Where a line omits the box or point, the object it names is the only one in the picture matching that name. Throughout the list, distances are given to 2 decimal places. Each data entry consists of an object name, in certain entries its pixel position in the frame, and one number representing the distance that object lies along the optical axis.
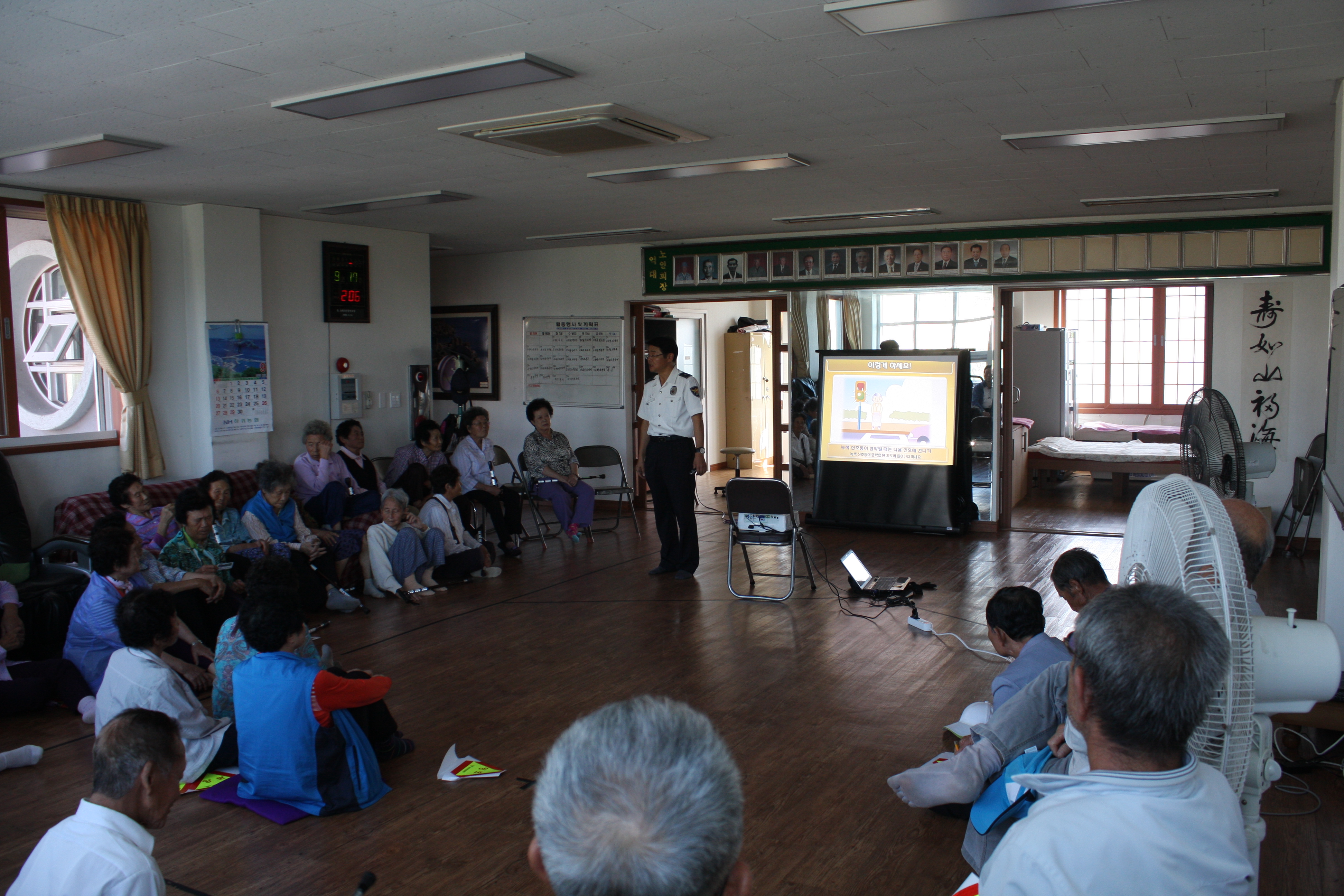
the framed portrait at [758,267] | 9.50
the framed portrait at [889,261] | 8.94
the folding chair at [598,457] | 9.67
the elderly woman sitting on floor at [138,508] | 5.70
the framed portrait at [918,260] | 8.81
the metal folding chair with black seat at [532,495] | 8.48
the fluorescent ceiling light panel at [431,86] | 3.74
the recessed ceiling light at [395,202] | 6.89
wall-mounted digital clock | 8.13
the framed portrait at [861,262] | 9.03
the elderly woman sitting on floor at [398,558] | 6.58
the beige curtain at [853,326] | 9.09
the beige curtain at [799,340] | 9.24
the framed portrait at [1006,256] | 8.51
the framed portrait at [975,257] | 8.59
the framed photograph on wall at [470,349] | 10.80
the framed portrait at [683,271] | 9.82
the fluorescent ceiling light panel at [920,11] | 3.08
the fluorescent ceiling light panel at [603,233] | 8.81
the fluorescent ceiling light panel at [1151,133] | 4.76
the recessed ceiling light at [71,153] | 4.92
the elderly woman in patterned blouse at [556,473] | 8.52
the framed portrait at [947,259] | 8.70
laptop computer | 6.32
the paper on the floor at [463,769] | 3.71
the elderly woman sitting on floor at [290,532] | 6.16
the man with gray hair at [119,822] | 1.99
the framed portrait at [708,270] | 9.73
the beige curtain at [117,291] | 6.35
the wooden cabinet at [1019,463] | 10.19
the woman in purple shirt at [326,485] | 7.04
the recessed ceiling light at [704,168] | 5.62
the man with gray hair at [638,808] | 0.96
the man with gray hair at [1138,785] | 1.39
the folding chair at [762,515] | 6.18
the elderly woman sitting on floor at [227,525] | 5.99
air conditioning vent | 4.53
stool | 10.38
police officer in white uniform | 6.95
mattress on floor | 10.66
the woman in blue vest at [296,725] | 3.34
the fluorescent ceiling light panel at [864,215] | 7.81
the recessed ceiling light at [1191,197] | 6.91
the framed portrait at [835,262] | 9.15
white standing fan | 1.64
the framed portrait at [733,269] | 9.61
